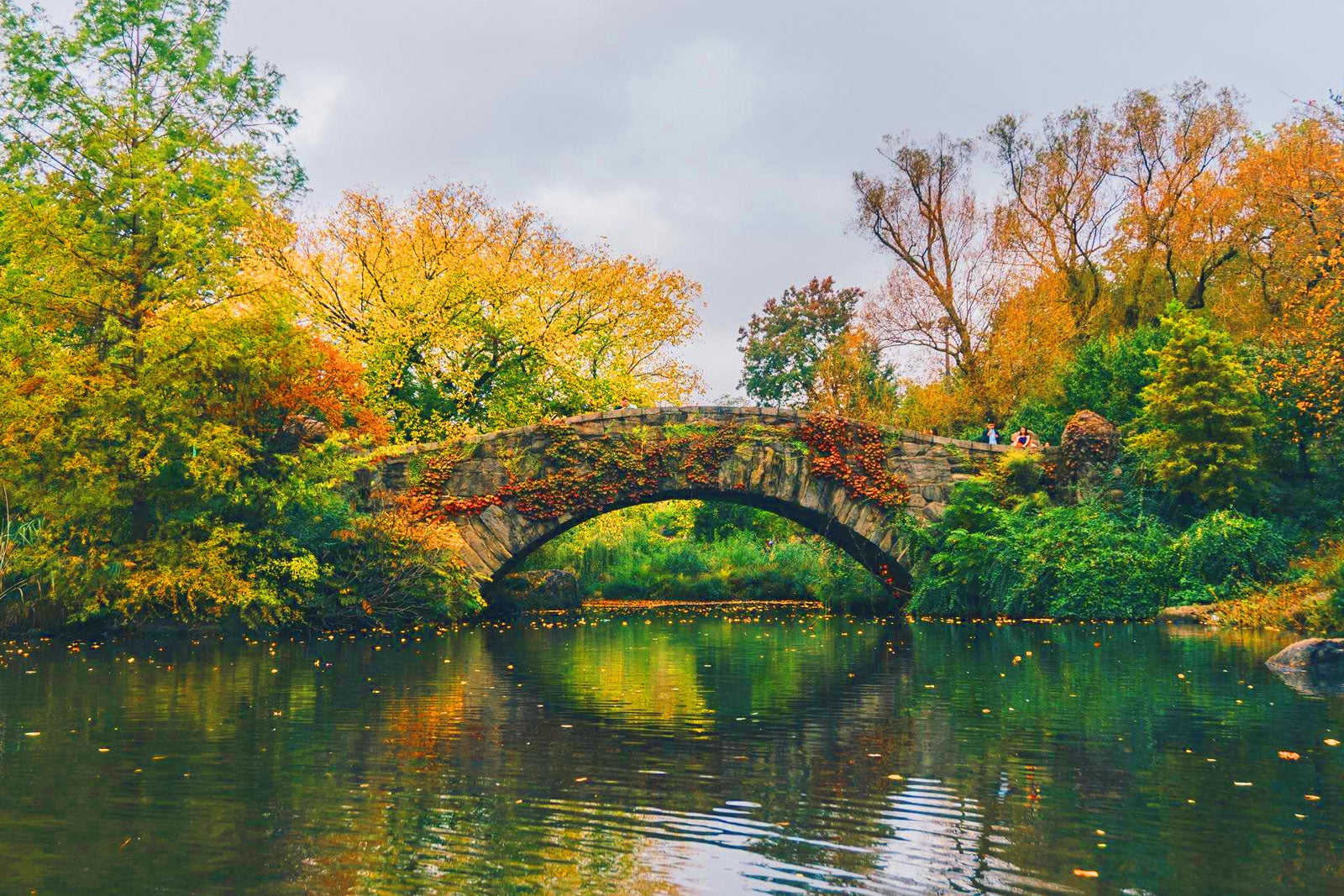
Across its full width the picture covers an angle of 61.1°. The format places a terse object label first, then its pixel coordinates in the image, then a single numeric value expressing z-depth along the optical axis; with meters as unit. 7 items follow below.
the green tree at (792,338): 53.03
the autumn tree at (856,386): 32.72
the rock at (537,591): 21.33
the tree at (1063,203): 30.19
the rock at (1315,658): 9.53
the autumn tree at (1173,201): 27.91
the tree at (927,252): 31.61
